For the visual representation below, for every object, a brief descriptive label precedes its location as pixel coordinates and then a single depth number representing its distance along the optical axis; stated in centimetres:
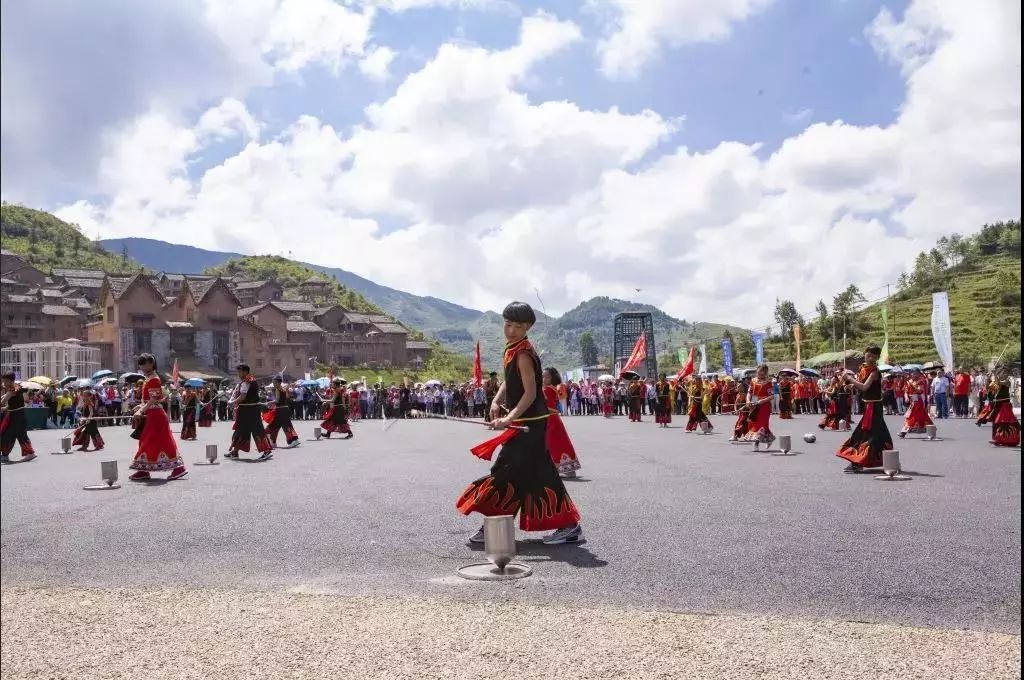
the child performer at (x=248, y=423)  1680
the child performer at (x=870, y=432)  1262
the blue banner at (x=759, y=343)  4500
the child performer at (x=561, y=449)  1244
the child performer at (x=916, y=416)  2059
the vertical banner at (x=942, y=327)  3161
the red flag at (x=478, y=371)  3451
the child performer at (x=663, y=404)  2964
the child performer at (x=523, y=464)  714
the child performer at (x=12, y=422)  1695
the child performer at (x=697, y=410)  2530
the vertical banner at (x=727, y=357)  4556
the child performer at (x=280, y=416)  2002
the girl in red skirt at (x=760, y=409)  1809
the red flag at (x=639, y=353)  3045
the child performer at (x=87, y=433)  1900
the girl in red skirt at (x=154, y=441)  1261
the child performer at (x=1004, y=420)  1767
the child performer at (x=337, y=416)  2333
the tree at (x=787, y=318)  8826
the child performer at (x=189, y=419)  2350
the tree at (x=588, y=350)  14162
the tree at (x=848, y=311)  7940
